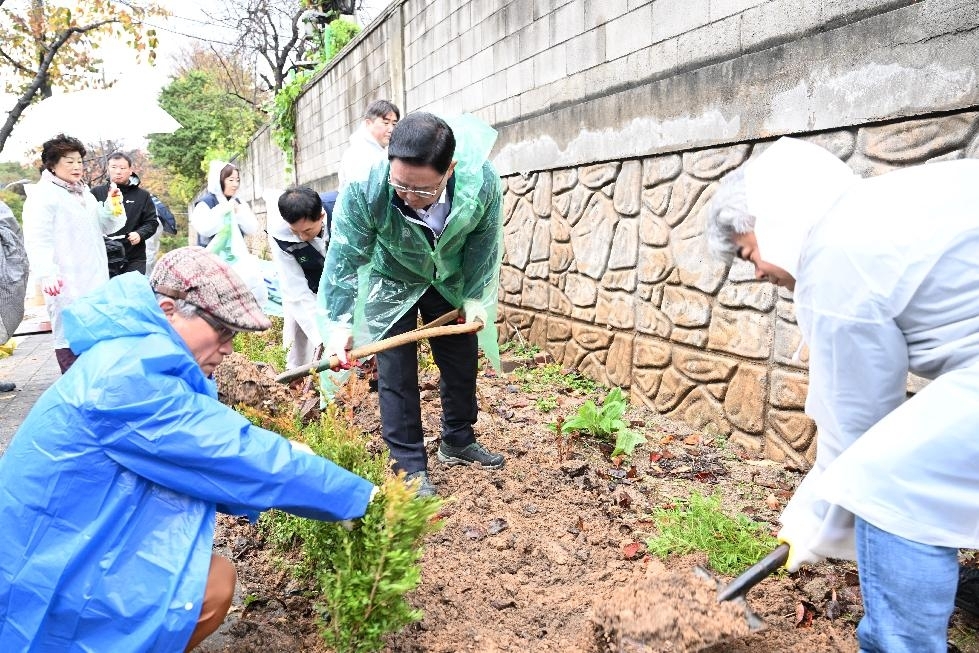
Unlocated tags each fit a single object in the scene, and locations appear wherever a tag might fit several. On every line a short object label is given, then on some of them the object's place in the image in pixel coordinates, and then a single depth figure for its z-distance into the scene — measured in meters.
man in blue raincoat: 1.75
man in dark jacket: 6.21
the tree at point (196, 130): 25.25
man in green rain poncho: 3.11
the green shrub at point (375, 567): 2.08
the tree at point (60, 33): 10.89
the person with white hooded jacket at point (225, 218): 6.27
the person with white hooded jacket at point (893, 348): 1.56
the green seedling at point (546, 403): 4.82
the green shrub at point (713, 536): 2.74
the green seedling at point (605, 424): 3.90
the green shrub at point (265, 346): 6.54
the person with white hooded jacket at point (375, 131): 4.90
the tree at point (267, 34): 24.61
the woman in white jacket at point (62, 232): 4.76
